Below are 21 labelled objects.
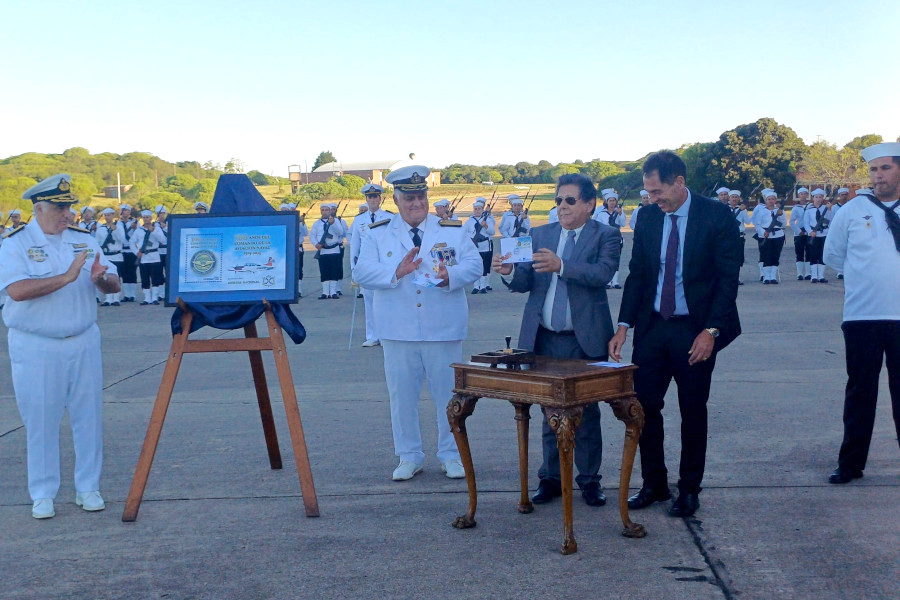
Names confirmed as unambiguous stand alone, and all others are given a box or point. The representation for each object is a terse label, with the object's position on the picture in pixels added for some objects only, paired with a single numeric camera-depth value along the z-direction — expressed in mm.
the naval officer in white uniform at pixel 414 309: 6219
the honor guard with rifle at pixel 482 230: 23516
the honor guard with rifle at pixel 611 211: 23688
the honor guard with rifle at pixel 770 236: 21936
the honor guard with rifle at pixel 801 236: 23016
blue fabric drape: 5922
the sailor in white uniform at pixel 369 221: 12477
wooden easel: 5461
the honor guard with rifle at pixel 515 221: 23812
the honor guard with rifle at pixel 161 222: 22622
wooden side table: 4707
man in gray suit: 5484
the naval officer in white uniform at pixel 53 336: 5570
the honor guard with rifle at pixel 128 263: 22828
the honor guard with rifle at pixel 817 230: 22219
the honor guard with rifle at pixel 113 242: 22828
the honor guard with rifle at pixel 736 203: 23067
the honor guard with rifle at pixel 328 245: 21672
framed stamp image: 5797
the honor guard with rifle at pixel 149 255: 21984
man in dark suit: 5305
